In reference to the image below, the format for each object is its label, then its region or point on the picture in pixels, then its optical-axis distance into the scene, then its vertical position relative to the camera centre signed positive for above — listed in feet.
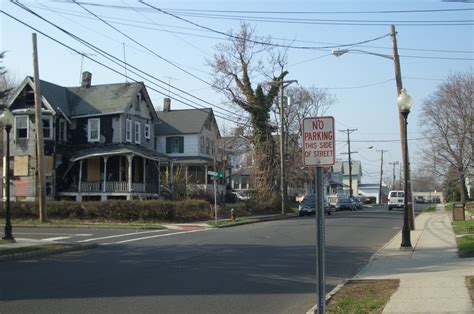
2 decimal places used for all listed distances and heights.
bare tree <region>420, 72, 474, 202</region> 185.16 +18.75
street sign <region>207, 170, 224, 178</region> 104.94 +2.06
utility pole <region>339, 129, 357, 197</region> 277.23 +20.34
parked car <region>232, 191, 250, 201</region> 218.77 -4.32
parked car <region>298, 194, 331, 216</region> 149.18 -6.57
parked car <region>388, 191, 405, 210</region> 186.39 -6.24
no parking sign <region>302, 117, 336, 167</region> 22.41 +1.72
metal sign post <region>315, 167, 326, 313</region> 21.81 -2.47
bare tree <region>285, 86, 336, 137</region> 208.44 +30.12
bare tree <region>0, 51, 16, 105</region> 57.74 +10.34
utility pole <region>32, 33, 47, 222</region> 97.25 +10.27
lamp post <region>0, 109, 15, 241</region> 64.28 +7.11
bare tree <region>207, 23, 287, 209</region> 165.48 +25.43
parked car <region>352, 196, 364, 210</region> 205.51 -7.85
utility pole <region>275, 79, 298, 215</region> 147.74 +8.47
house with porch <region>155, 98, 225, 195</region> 174.91 +13.84
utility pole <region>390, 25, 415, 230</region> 76.44 +16.47
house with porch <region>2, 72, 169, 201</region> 133.90 +10.80
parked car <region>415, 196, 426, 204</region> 334.19 -11.41
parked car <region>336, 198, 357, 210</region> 202.90 -8.00
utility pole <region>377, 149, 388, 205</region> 352.30 +10.49
